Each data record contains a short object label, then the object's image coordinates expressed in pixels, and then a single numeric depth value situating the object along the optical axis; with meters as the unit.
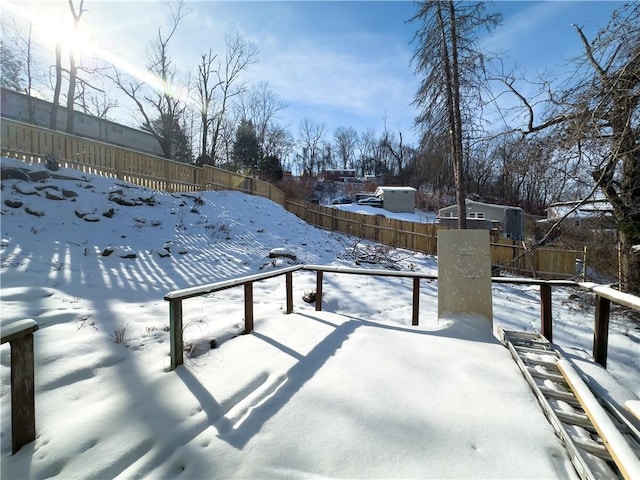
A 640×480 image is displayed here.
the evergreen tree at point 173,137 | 23.50
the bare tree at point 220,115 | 27.20
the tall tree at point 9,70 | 19.73
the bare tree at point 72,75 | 16.61
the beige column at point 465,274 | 3.72
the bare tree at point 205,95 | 26.02
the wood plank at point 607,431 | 1.37
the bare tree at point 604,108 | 2.89
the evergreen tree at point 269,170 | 30.06
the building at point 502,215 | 25.14
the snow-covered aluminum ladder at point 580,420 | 1.53
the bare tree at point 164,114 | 23.05
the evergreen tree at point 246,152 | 29.28
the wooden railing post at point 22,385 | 1.63
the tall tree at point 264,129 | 35.44
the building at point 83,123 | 23.72
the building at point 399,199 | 33.61
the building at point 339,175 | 52.64
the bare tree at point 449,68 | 9.30
